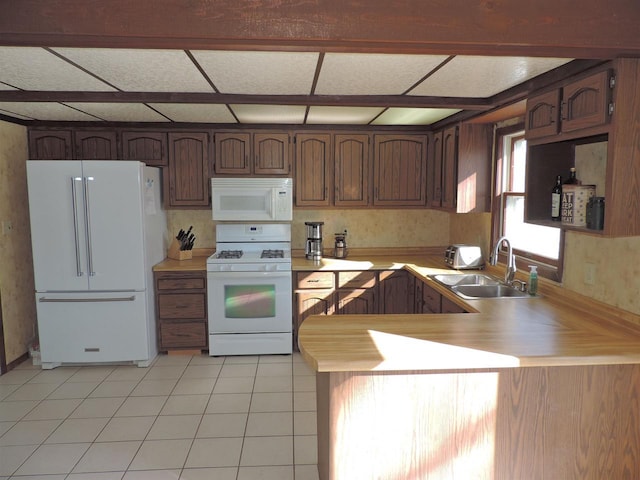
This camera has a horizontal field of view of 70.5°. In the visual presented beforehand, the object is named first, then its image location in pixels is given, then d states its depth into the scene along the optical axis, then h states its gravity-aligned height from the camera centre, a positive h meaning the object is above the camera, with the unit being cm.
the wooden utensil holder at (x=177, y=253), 435 -51
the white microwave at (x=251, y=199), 417 +0
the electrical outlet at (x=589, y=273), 252 -42
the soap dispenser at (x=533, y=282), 292 -54
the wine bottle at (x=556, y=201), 237 -1
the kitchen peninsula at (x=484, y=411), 186 -89
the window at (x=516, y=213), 309 -11
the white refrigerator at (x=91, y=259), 368 -49
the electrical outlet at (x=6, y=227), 378 -23
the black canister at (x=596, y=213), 204 -7
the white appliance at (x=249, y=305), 399 -93
